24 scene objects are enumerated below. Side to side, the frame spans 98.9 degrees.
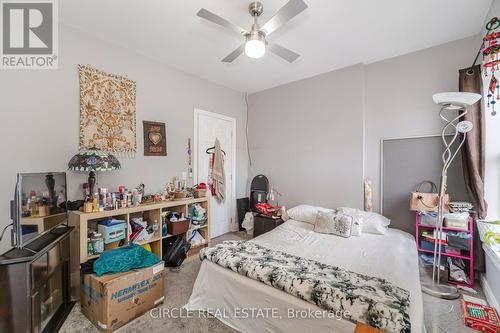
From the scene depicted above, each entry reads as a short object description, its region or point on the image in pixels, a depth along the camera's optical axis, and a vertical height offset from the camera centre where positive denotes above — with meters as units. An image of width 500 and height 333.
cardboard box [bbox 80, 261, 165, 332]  1.70 -1.10
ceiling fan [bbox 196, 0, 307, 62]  1.63 +1.19
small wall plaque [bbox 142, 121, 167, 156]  3.02 +0.41
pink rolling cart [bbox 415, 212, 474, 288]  2.31 -1.01
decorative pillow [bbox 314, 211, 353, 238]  2.67 -0.76
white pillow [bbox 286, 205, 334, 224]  3.16 -0.73
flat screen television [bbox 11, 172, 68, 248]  1.46 -0.30
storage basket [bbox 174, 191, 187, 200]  3.13 -0.42
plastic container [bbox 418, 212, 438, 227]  2.54 -0.64
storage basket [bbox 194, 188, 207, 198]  3.33 -0.42
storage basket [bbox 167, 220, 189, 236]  2.86 -0.82
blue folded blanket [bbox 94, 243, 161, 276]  1.86 -0.86
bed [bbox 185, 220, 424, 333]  1.40 -0.92
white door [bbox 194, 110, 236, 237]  3.72 +0.22
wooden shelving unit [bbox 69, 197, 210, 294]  2.07 -0.64
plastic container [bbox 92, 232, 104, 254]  2.17 -0.77
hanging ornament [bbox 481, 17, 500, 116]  1.97 +1.05
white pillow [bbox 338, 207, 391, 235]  2.75 -0.74
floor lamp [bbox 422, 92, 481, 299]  2.03 -0.24
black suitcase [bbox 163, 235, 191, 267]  2.74 -1.11
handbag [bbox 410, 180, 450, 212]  2.52 -0.44
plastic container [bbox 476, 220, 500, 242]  2.11 -0.63
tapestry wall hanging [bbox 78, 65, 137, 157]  2.48 +0.68
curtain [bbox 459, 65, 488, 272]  2.36 +0.07
